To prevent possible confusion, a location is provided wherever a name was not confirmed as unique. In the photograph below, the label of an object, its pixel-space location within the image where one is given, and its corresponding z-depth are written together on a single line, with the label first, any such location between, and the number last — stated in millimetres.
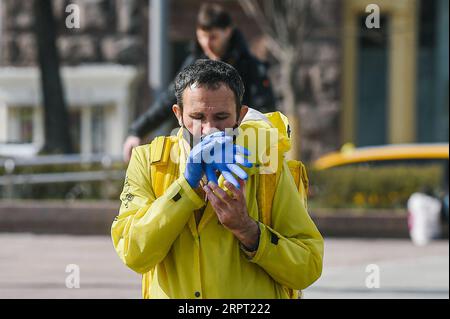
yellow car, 16166
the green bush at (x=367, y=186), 15359
